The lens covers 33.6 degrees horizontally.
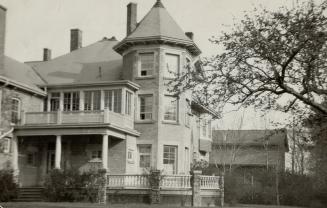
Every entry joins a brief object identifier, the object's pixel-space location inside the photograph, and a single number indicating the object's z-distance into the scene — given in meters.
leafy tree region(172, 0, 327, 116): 15.58
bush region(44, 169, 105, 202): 29.22
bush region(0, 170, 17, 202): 29.17
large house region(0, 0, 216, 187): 32.53
